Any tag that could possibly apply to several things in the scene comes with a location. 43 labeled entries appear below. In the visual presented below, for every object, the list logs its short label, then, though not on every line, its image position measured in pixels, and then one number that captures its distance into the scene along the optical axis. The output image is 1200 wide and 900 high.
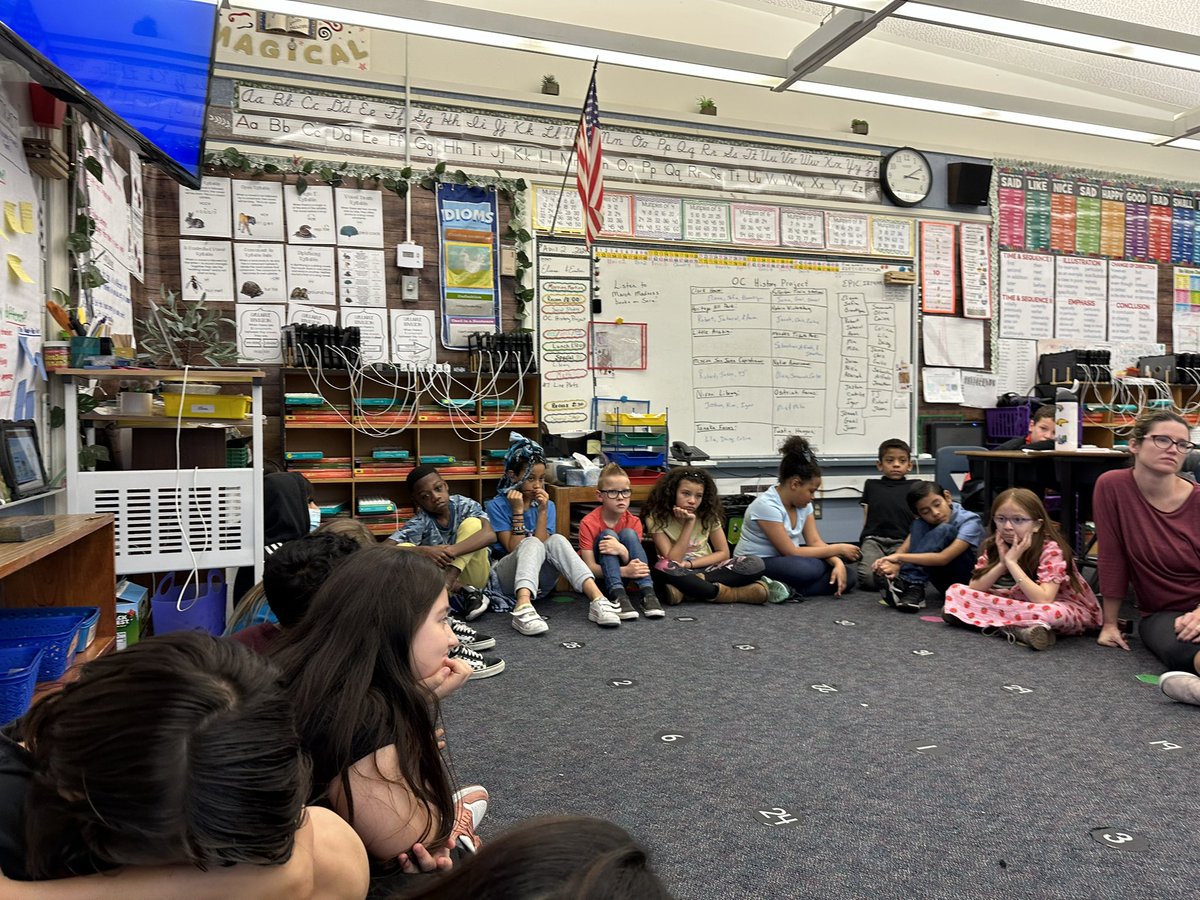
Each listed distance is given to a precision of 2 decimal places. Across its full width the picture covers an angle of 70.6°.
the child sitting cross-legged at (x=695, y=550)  4.20
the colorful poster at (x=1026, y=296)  6.50
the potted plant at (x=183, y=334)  4.52
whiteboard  5.53
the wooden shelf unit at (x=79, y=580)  2.23
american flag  4.33
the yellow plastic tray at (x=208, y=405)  3.08
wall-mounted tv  2.08
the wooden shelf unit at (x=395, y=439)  4.87
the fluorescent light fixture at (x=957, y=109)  5.02
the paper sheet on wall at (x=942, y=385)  6.30
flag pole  5.42
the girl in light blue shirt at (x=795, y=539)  4.36
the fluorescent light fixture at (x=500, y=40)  3.87
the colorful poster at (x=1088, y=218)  6.69
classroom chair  5.49
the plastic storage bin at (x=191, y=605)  3.15
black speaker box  6.26
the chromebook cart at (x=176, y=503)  2.78
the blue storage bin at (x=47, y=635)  1.86
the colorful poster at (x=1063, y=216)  6.62
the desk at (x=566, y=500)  4.54
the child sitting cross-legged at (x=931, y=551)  4.15
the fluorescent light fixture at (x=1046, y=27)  3.97
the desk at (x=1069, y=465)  4.13
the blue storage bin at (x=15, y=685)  1.64
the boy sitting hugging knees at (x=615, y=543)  4.04
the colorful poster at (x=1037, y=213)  6.55
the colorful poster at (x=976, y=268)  6.38
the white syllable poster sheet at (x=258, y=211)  4.85
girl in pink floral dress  3.41
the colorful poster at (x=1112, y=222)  6.75
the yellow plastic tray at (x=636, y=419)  5.05
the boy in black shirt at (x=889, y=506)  4.77
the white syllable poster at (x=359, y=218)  5.06
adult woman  3.02
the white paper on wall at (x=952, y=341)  6.31
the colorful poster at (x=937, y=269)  6.29
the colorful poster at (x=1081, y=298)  6.64
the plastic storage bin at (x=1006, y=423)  6.09
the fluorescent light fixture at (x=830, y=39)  4.09
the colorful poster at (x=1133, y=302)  6.75
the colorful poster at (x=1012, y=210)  6.49
